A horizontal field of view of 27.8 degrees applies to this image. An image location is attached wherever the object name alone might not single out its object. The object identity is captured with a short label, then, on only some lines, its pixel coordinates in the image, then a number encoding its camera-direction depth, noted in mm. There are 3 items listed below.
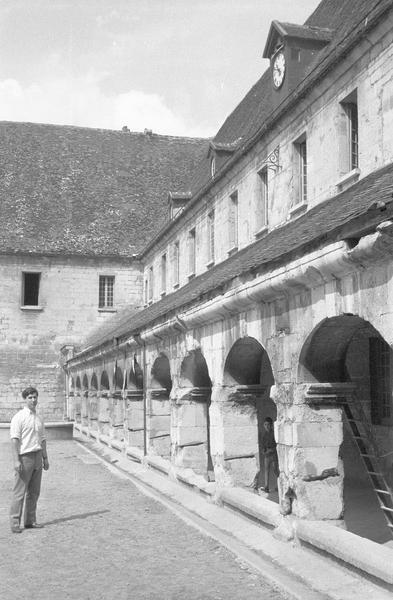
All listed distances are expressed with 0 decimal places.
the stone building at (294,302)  6883
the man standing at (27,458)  8602
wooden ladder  7148
